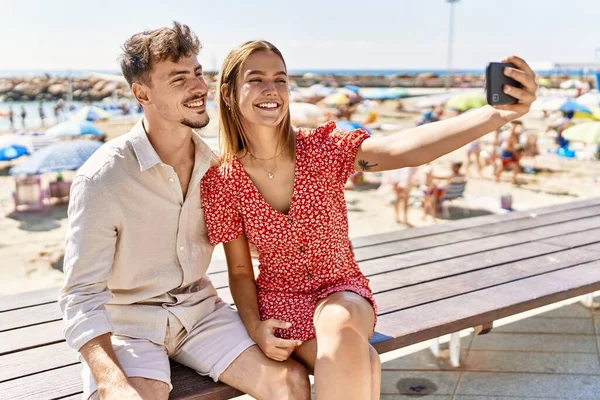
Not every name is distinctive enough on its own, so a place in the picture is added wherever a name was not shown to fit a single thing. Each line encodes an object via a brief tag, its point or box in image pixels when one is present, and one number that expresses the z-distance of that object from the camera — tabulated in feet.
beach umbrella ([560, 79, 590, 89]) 133.28
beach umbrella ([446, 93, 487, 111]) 59.36
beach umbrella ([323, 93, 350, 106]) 84.69
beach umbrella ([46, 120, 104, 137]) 41.09
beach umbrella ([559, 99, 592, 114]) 56.24
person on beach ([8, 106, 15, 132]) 95.25
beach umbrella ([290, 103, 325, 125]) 45.73
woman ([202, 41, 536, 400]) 6.59
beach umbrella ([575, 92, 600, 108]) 63.88
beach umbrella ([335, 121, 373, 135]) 36.63
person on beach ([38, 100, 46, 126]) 106.26
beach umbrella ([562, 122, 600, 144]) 38.45
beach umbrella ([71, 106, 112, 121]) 60.45
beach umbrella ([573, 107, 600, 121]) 55.67
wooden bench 6.73
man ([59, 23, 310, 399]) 6.03
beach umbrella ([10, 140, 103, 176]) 31.76
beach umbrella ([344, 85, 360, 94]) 112.33
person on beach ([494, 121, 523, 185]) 40.30
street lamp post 162.61
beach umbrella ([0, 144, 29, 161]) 41.68
